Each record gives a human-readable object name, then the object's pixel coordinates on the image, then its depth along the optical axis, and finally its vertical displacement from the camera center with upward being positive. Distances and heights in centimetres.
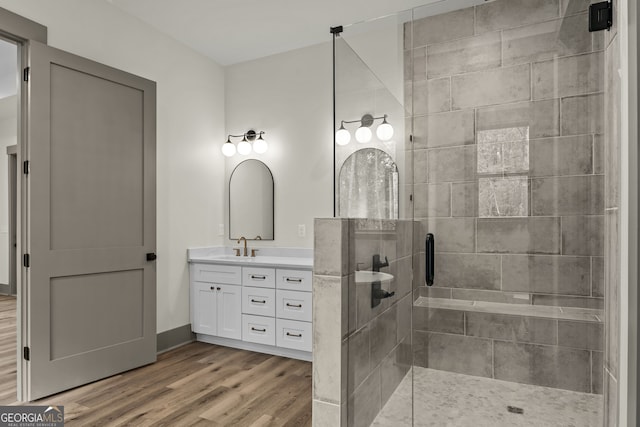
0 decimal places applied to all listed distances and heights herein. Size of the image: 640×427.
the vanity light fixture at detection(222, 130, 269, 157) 392 +75
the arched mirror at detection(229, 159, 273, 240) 392 +15
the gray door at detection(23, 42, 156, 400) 241 -4
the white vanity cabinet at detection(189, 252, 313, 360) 314 -79
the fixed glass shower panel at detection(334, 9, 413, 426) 155 +2
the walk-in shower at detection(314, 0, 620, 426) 143 -2
